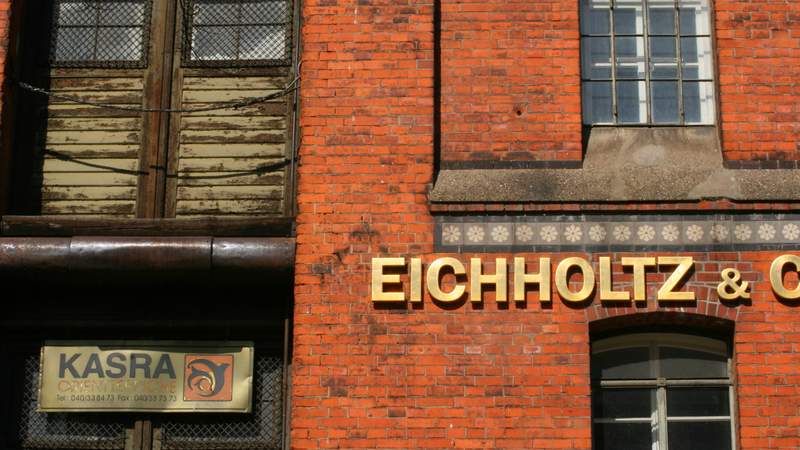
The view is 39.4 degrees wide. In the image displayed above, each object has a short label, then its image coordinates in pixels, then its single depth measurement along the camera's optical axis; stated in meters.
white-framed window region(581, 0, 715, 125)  9.63
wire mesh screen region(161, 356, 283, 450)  9.31
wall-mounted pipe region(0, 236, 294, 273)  9.04
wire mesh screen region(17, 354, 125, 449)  9.34
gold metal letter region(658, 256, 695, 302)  8.76
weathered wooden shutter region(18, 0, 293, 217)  9.69
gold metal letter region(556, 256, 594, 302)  8.80
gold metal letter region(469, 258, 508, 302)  8.84
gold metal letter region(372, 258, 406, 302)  8.85
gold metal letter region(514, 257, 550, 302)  8.82
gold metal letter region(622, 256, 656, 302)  8.79
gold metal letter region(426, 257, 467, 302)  8.83
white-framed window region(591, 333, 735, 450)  8.95
